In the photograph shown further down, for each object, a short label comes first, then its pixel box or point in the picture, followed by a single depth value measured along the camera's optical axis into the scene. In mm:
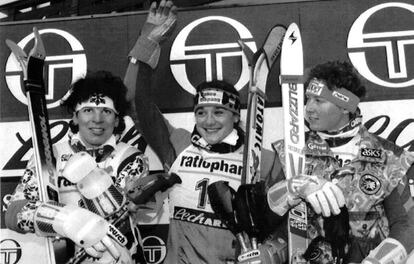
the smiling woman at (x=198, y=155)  2654
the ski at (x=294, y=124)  2443
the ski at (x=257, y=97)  2627
